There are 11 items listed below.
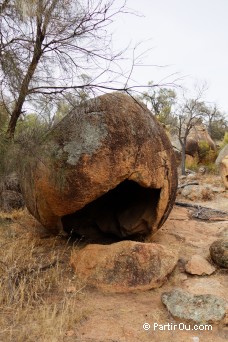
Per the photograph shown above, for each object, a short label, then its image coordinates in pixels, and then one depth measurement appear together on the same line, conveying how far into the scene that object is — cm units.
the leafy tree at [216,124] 2894
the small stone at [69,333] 315
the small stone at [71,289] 406
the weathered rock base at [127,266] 420
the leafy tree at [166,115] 1893
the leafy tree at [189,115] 1867
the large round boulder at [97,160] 428
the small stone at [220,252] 472
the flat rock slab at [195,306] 346
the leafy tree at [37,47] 361
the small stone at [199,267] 460
